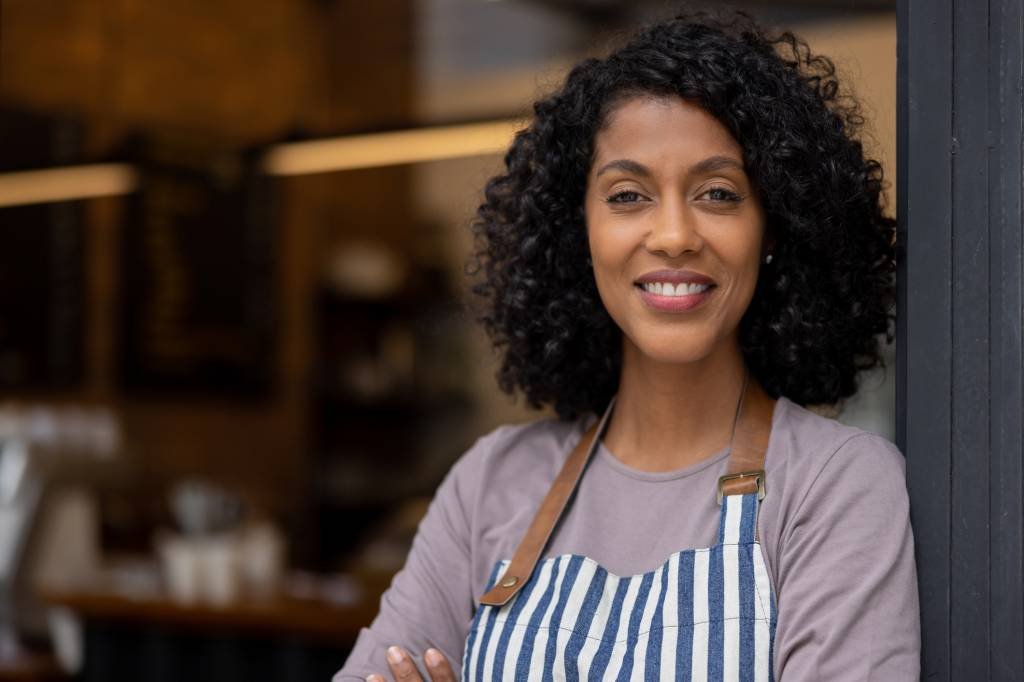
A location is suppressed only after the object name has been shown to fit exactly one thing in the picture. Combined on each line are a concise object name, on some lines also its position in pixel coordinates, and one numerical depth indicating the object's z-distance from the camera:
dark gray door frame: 1.20
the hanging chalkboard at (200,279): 5.30
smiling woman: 1.22
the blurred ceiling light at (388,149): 4.04
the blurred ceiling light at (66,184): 4.95
